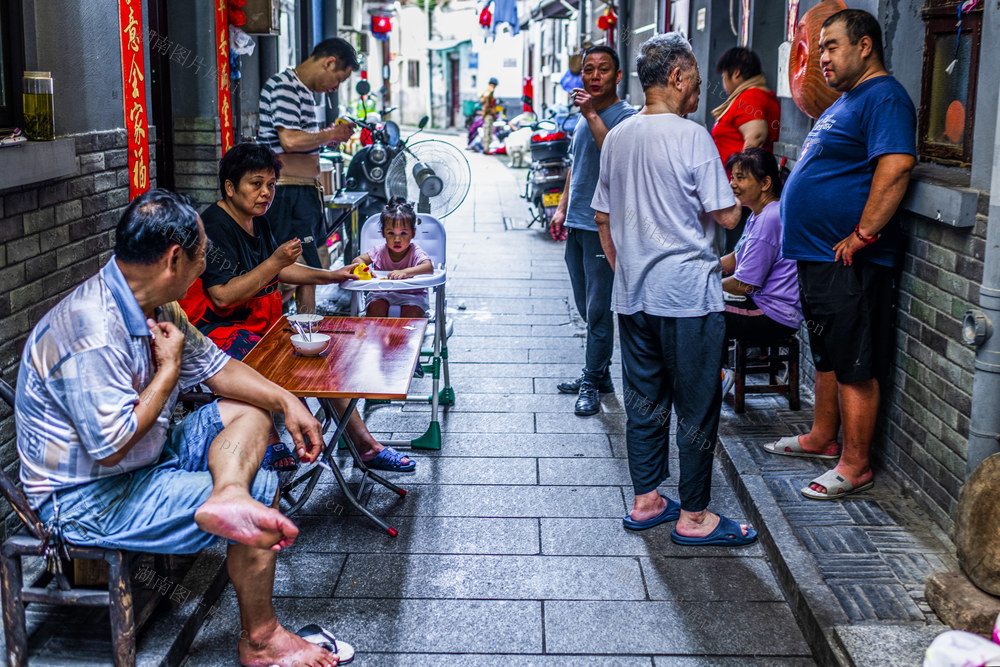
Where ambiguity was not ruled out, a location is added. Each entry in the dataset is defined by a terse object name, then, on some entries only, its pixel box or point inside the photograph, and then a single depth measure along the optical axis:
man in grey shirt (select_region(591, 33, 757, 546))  4.09
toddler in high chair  5.95
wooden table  3.76
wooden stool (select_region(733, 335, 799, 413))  5.55
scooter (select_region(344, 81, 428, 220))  9.43
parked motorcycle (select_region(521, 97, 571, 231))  12.80
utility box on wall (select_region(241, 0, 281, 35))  7.32
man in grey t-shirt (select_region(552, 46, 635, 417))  5.75
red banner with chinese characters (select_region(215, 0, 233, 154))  7.03
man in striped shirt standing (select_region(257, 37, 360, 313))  6.53
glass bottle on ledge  4.03
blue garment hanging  22.09
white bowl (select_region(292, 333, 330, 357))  4.10
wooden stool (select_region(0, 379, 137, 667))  2.92
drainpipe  3.41
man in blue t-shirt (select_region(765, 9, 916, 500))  4.09
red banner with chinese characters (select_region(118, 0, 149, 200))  5.08
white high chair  5.30
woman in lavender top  5.32
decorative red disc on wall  5.09
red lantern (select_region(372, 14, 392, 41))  19.84
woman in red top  6.55
